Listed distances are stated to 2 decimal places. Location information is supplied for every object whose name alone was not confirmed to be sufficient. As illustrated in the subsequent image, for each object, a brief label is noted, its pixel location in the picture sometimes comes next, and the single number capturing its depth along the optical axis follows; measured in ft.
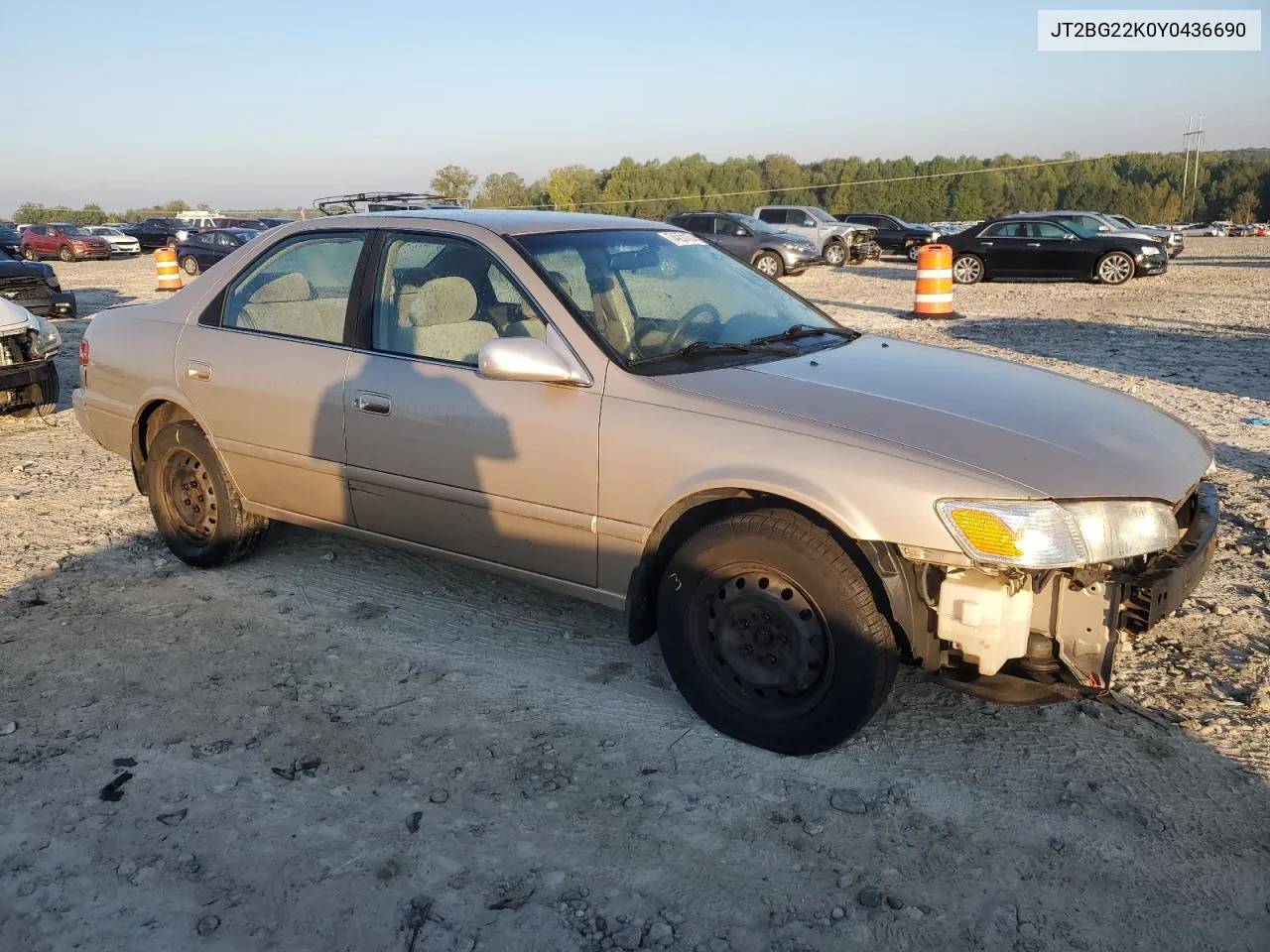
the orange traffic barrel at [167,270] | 65.87
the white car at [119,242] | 129.59
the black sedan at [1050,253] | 66.69
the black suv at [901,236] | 104.94
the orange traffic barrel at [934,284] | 47.55
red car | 121.29
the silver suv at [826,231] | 92.02
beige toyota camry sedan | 9.36
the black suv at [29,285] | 39.09
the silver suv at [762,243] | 78.89
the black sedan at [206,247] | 90.43
